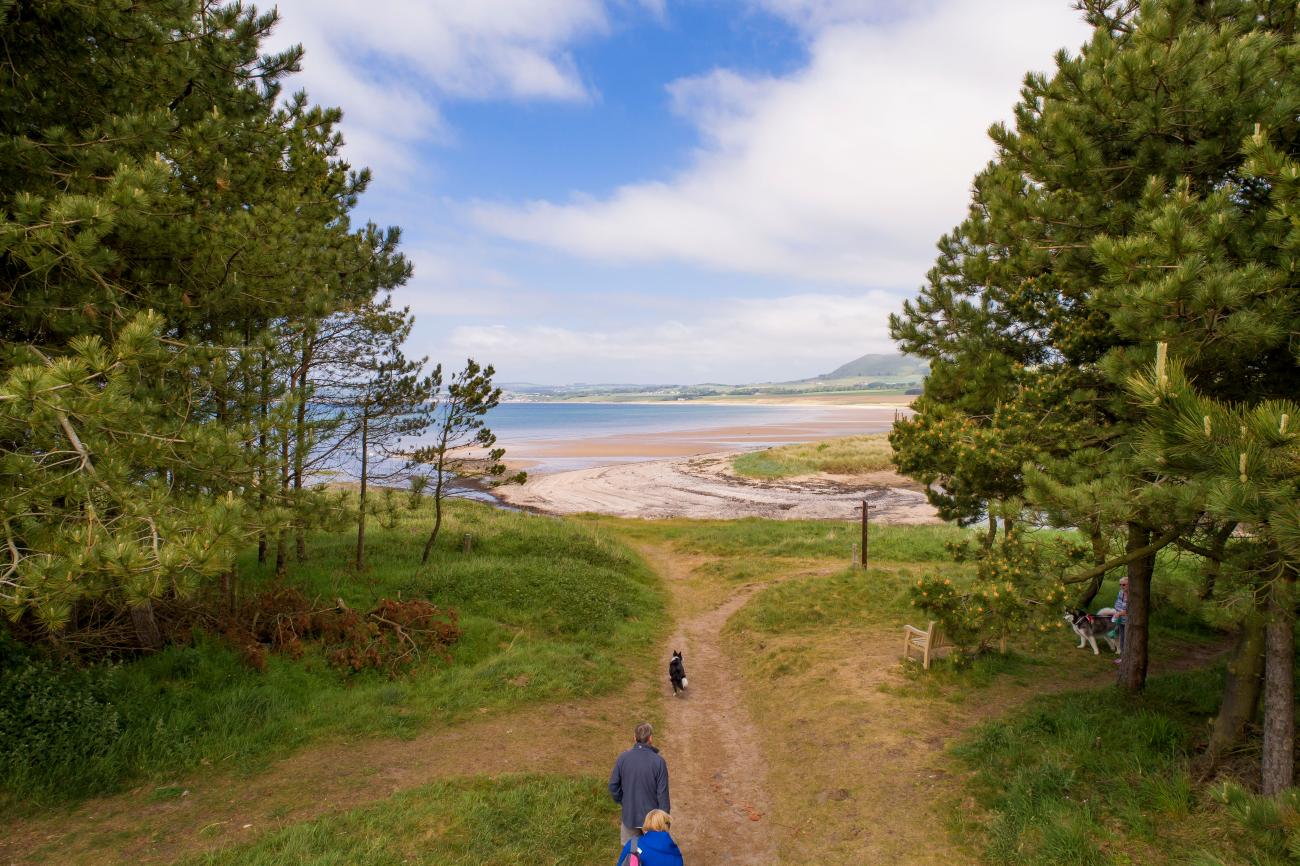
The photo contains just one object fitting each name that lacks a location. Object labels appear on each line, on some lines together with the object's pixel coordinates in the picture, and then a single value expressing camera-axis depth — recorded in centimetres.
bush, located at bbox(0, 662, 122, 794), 721
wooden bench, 1145
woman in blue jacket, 509
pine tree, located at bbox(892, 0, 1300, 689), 538
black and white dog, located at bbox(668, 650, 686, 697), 1182
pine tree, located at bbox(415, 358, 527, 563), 1689
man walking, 613
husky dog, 1246
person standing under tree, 1215
